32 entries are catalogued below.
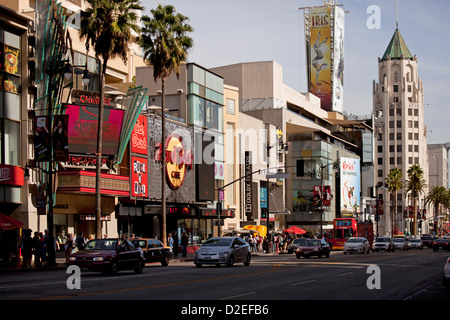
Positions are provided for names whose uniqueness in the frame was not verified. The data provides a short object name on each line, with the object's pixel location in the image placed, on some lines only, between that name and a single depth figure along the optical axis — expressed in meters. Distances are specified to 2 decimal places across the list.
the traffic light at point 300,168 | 46.79
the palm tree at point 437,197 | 180.27
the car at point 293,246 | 62.53
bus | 72.01
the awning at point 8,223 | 34.25
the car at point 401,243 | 75.69
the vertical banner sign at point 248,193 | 75.12
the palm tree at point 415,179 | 141.88
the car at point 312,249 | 46.16
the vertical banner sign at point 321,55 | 148.50
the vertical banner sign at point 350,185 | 114.79
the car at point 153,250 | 35.42
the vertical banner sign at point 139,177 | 50.83
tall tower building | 179.50
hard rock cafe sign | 56.59
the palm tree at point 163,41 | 46.50
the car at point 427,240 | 93.20
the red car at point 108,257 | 25.59
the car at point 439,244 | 69.32
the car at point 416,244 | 81.38
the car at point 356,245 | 57.84
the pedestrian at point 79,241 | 36.25
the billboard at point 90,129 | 45.75
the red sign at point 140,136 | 51.20
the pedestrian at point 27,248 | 34.75
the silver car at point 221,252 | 32.38
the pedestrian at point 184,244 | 49.19
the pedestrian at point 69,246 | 36.97
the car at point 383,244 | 67.56
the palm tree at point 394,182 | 133.38
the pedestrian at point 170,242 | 48.50
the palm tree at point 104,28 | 38.72
